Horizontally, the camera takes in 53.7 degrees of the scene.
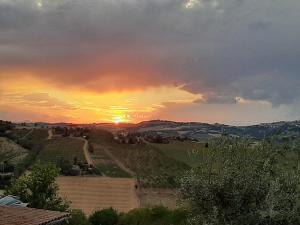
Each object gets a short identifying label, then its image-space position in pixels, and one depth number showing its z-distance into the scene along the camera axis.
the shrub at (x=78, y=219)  26.38
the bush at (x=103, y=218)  30.80
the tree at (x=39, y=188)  24.34
